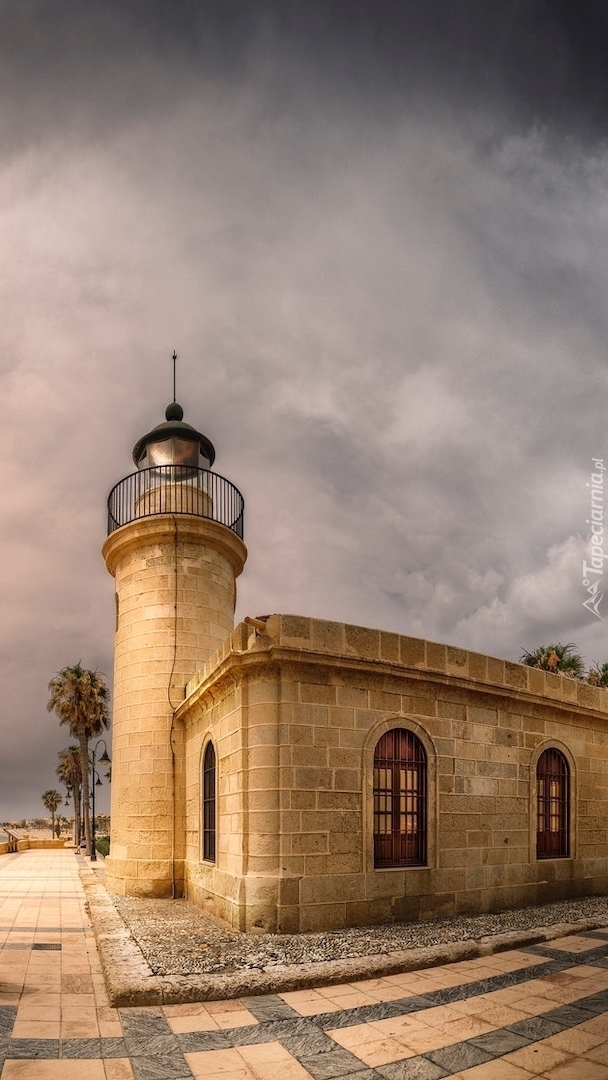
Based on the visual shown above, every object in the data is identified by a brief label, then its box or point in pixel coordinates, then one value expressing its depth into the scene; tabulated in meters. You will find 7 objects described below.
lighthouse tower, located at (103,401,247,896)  13.51
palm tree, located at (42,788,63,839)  61.24
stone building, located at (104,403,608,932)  8.85
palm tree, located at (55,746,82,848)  42.03
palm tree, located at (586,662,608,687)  26.14
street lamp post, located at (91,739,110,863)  23.78
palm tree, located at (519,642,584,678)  24.83
